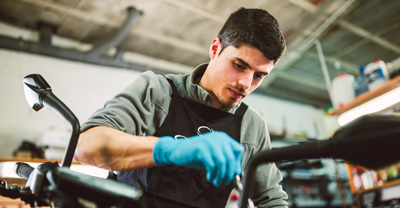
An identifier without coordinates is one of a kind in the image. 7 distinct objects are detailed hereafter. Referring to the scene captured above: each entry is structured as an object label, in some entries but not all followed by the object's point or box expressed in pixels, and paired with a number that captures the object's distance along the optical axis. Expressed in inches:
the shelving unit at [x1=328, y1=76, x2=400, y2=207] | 106.9
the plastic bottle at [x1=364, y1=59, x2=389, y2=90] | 113.4
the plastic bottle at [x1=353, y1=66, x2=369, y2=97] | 122.0
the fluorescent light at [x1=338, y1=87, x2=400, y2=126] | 110.6
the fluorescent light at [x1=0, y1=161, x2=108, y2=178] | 109.1
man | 31.1
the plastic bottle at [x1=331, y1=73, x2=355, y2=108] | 127.6
